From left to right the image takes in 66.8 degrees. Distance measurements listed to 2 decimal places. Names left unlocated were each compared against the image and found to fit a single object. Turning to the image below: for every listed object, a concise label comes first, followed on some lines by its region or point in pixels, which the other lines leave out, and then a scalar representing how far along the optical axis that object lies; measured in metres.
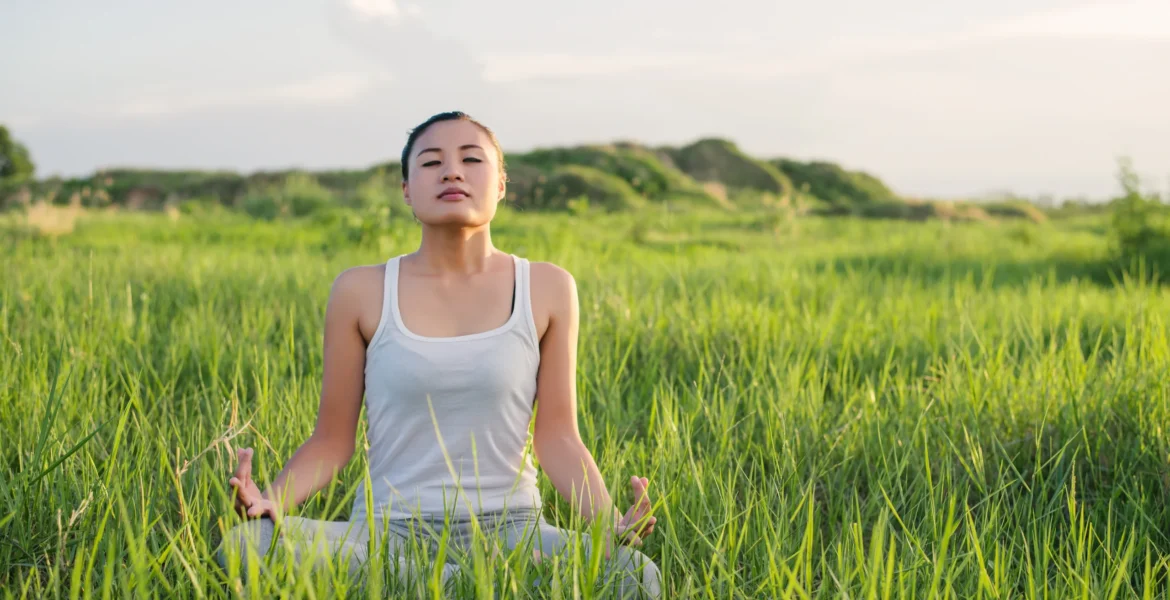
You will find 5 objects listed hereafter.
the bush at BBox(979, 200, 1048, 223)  18.20
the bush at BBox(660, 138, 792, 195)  24.60
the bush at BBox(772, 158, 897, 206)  24.94
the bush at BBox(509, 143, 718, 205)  19.61
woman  1.80
